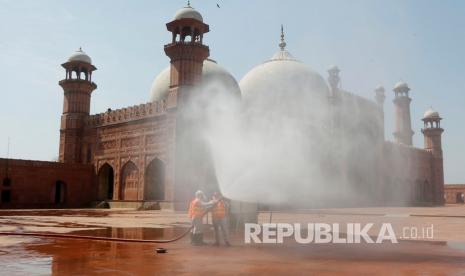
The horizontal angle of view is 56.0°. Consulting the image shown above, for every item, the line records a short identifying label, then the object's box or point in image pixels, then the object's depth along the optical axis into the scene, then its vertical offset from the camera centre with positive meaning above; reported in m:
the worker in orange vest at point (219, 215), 8.97 -0.55
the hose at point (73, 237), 8.91 -1.08
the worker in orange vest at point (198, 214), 8.78 -0.55
